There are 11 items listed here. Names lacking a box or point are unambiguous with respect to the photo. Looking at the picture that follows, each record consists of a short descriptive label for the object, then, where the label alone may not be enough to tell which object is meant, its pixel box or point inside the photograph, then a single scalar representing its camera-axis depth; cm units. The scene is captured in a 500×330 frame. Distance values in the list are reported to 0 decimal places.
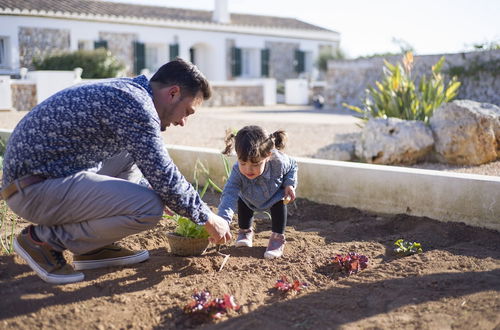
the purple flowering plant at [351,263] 275
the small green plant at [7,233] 297
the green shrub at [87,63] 1795
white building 1903
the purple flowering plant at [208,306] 221
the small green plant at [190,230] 304
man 246
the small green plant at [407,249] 301
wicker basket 300
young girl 311
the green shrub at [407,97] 668
